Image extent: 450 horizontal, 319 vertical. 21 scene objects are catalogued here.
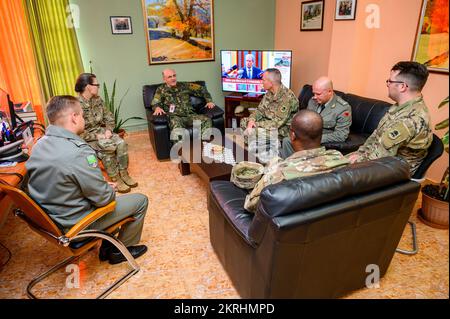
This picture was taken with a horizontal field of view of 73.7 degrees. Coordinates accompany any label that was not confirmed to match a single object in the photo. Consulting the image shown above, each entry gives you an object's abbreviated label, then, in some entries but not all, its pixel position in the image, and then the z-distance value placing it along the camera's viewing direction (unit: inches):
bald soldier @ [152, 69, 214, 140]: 154.4
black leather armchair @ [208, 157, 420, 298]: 51.9
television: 171.2
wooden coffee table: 104.8
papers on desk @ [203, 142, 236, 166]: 114.7
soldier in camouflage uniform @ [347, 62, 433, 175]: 80.7
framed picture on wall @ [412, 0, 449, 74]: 107.8
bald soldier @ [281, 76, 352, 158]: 113.8
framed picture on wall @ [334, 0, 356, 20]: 129.8
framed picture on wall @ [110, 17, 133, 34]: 168.2
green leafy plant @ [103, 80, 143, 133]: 168.7
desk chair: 62.8
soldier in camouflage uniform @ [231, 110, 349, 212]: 61.0
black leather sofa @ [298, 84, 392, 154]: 111.1
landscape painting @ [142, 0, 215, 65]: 175.6
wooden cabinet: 184.5
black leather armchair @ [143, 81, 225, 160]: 148.0
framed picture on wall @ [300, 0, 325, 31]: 165.6
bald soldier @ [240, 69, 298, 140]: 130.7
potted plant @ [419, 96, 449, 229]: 92.1
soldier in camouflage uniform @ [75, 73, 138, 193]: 126.9
